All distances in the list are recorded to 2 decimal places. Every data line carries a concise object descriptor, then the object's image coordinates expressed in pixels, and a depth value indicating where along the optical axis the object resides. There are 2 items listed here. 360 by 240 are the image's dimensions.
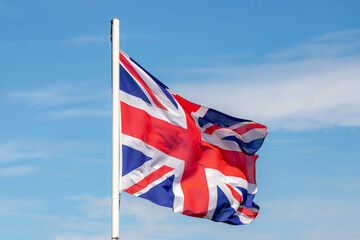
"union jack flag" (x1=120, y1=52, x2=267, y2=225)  21.03
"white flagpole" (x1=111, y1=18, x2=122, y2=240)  19.12
